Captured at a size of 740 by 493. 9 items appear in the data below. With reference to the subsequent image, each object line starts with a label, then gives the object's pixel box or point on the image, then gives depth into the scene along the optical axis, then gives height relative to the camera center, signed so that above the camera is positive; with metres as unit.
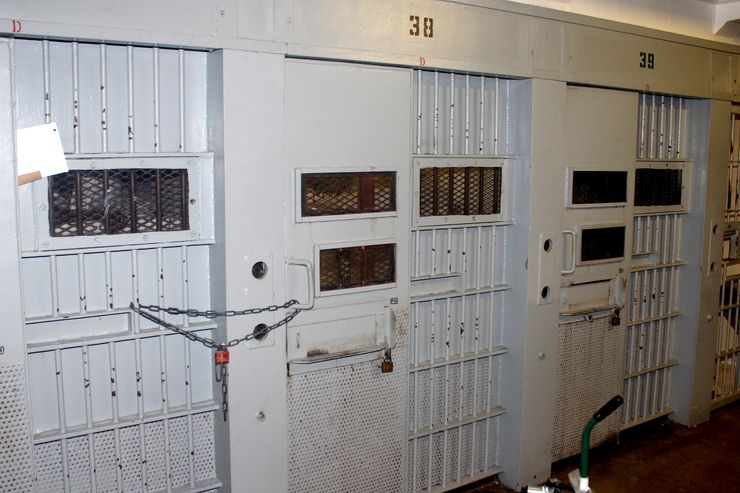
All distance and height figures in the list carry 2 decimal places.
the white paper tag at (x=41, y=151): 2.79 +0.15
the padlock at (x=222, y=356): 3.15 -0.80
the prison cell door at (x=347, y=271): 3.44 -0.46
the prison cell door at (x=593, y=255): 4.58 -0.48
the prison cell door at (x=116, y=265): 2.92 -0.37
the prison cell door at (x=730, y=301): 5.81 -1.01
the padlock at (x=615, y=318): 4.91 -0.97
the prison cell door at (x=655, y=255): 5.17 -0.54
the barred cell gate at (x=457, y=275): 4.05 -0.56
